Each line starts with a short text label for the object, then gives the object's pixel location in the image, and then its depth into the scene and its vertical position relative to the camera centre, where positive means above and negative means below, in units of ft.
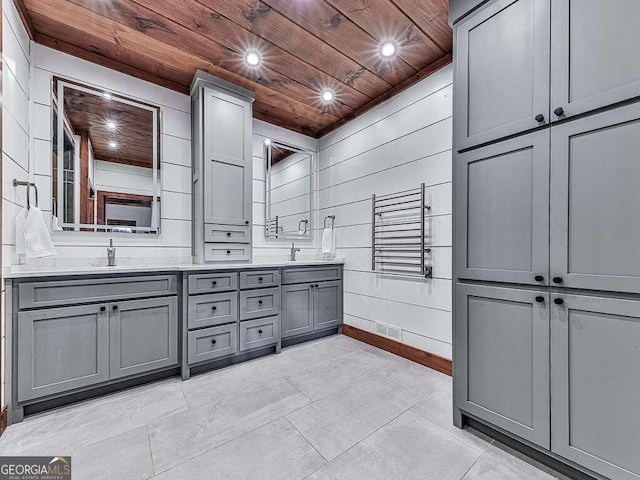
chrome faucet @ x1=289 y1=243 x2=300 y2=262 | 10.89 -0.52
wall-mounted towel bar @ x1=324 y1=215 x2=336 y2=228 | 11.38 +0.83
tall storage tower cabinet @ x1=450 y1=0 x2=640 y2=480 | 3.68 +0.21
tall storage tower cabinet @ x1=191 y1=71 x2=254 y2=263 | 8.31 +2.11
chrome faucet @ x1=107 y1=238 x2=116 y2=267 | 7.38 -0.44
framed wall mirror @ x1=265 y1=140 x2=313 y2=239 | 10.89 +1.89
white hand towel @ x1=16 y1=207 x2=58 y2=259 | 5.83 +0.10
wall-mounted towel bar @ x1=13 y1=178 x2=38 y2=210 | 5.73 +1.11
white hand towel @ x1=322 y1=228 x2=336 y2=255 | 11.12 -0.10
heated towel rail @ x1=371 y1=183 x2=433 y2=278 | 8.10 +0.20
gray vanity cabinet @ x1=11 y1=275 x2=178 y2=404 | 5.55 -2.00
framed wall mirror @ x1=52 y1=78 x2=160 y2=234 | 7.13 +2.07
